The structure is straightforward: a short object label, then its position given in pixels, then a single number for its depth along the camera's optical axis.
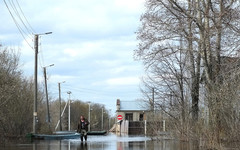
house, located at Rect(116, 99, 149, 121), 94.20
